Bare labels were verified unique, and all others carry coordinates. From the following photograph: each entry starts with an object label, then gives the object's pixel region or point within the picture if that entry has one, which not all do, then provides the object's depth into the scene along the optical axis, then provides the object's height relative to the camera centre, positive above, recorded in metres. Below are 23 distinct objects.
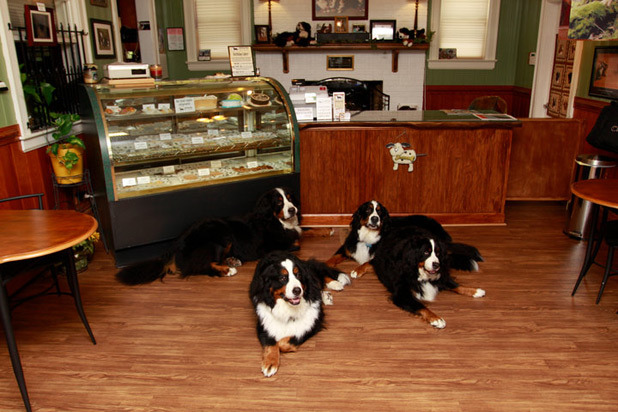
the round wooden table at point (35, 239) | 2.39 -0.85
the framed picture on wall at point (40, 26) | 4.18 +0.34
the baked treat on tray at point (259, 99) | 4.62 -0.32
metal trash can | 4.72 -1.32
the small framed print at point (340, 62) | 8.82 +0.01
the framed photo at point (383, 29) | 8.59 +0.55
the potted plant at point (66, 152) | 4.20 -0.71
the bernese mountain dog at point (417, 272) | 3.36 -1.44
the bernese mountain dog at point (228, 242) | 4.04 -1.46
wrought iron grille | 4.26 -0.05
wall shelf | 8.52 +0.25
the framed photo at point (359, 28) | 8.62 +0.57
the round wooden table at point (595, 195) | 3.23 -0.88
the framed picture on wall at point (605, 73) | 5.02 -0.15
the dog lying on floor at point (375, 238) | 3.98 -1.42
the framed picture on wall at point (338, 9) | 8.51 +0.89
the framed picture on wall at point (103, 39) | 5.39 +0.29
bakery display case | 4.04 -0.72
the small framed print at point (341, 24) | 8.53 +0.63
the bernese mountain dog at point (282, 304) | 2.85 -1.40
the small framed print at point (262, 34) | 8.63 +0.50
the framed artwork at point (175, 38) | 8.91 +0.45
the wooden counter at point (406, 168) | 4.93 -1.04
